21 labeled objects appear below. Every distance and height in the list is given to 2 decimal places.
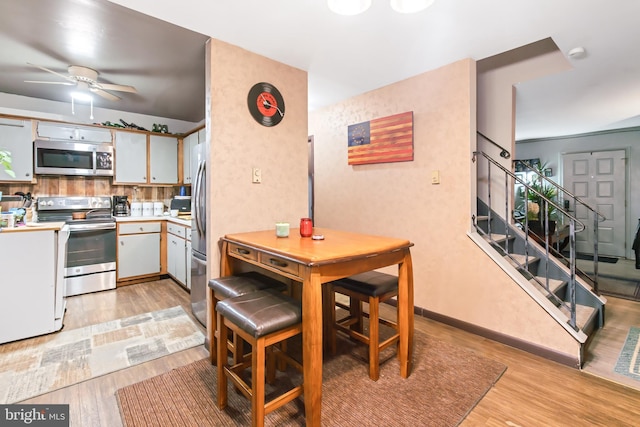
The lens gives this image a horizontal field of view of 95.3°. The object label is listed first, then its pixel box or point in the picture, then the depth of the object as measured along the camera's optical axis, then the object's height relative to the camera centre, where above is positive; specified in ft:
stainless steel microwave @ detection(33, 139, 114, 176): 11.35 +2.19
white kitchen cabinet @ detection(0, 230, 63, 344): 7.45 -1.92
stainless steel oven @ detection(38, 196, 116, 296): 11.10 -1.30
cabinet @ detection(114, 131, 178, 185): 13.04 +2.46
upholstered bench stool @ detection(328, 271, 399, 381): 6.06 -1.98
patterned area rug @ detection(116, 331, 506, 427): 5.04 -3.58
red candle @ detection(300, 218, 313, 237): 6.56 -0.40
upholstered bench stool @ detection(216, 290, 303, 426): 4.33 -1.89
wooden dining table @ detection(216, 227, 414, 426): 4.52 -0.98
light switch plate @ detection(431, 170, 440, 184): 9.02 +1.02
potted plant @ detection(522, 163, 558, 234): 11.59 -0.15
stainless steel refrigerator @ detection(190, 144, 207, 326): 7.78 -0.79
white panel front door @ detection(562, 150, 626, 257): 17.71 +1.09
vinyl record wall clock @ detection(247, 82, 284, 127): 7.95 +2.99
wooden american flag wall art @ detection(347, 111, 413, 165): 9.73 +2.51
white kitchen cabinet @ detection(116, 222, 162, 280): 12.16 -1.63
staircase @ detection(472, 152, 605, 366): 6.89 -1.86
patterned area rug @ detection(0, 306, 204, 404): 6.05 -3.47
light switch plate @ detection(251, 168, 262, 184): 8.01 +0.96
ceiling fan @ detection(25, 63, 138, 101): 9.16 +4.34
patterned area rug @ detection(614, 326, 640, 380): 6.43 -3.58
